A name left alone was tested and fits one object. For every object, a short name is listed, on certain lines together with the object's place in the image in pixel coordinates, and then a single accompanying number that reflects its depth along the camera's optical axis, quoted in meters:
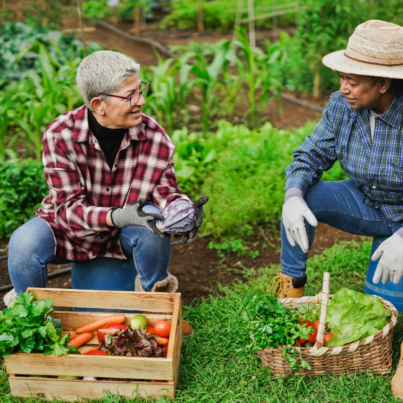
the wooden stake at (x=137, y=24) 8.55
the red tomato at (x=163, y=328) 1.92
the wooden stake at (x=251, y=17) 5.65
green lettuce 1.80
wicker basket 1.71
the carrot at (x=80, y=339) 1.94
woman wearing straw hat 1.79
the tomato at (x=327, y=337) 1.82
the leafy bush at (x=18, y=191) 3.02
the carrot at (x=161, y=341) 1.87
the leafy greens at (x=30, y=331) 1.69
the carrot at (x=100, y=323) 1.97
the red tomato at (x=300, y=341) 1.79
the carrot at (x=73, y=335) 1.98
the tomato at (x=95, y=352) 1.83
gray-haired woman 1.89
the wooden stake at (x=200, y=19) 8.58
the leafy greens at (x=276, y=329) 1.73
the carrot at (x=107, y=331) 1.91
